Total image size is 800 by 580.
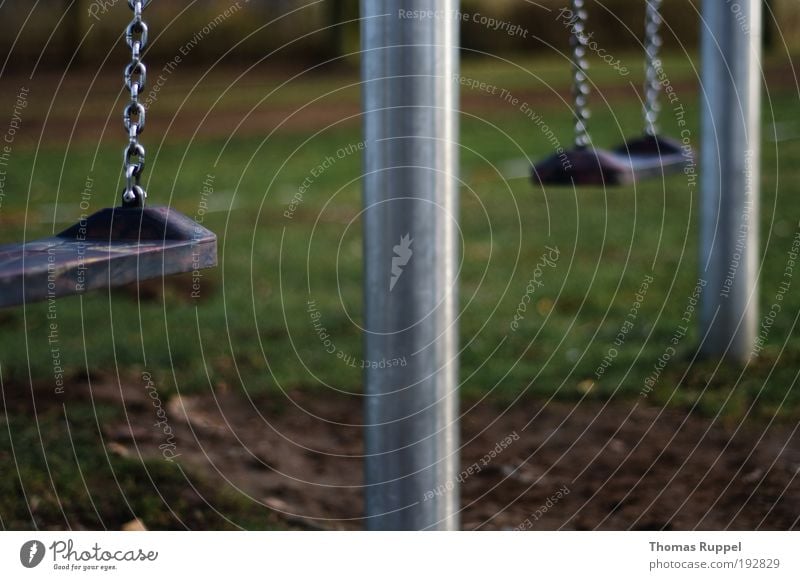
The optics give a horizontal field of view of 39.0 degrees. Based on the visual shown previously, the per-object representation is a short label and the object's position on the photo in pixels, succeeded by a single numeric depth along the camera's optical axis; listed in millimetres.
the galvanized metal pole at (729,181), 4582
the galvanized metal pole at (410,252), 2465
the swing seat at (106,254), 2102
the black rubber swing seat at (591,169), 3572
